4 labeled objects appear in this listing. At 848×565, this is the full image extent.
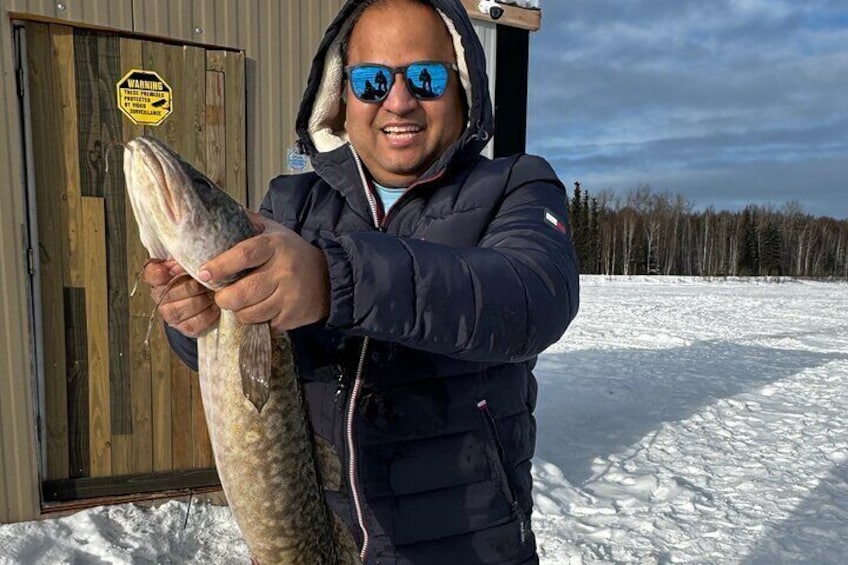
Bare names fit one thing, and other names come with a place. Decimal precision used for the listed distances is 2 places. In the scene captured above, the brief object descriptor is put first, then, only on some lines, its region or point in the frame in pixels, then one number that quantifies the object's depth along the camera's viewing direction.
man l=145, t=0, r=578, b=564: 1.28
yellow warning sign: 4.39
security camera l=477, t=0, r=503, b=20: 5.54
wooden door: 4.25
